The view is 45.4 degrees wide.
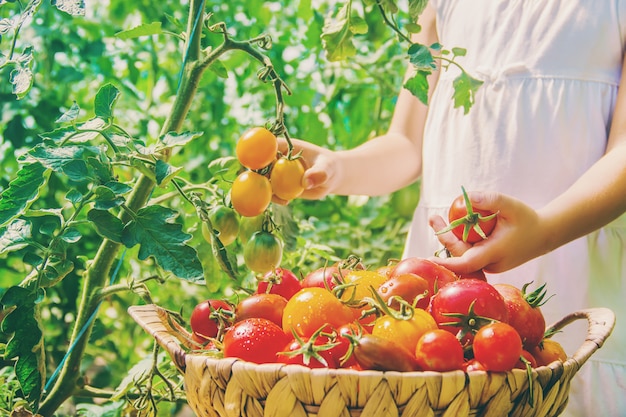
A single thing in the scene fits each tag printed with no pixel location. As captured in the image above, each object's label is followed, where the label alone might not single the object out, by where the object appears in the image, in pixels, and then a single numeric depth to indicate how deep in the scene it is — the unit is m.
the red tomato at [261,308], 0.87
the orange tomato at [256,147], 1.02
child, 1.20
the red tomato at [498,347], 0.71
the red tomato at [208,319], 0.90
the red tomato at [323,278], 0.92
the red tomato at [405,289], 0.83
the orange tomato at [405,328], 0.75
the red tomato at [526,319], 0.83
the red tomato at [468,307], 0.79
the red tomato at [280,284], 0.96
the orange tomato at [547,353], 0.83
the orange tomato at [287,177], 1.06
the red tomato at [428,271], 0.90
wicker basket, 0.67
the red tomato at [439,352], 0.71
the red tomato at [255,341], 0.78
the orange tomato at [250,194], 1.02
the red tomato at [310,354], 0.74
